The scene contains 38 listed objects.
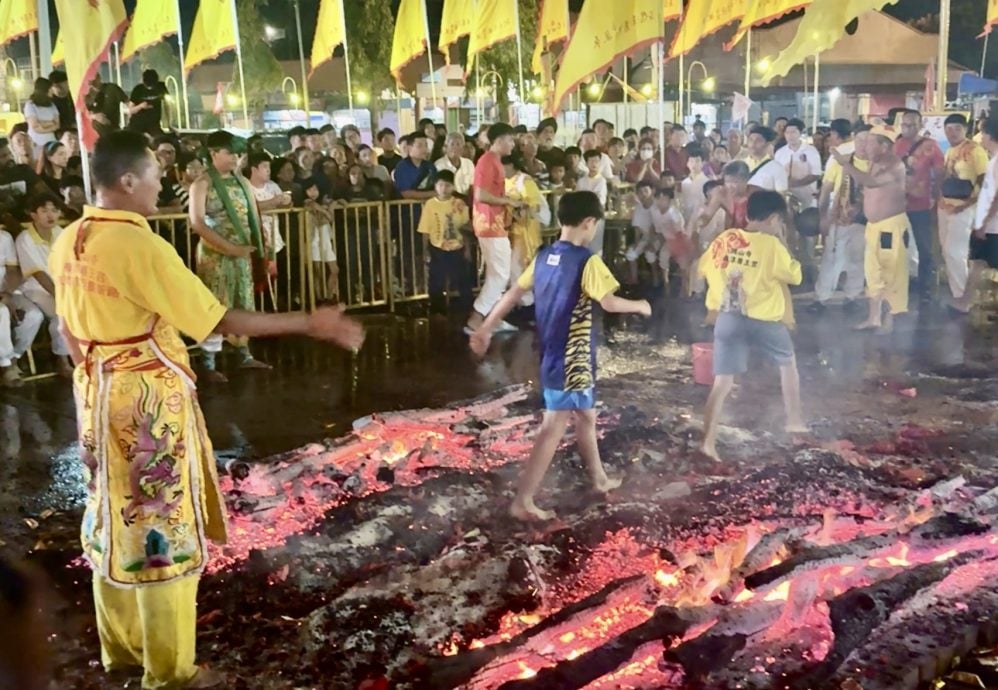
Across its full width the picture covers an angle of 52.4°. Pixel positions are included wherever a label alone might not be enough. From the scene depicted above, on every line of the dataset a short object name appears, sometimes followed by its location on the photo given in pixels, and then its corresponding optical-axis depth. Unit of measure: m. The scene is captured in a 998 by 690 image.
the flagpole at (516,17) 15.86
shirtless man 10.29
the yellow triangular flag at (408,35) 18.59
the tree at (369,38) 29.31
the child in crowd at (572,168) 12.68
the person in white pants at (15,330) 8.69
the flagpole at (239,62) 14.77
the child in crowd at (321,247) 11.32
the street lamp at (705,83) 23.59
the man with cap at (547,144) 12.77
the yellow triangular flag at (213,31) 15.34
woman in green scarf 8.22
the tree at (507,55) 26.69
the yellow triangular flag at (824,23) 9.55
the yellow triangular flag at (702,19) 13.73
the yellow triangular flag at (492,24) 16.03
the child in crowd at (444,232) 11.50
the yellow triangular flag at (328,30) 17.09
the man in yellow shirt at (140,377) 3.55
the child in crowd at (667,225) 12.59
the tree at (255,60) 30.38
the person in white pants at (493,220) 10.15
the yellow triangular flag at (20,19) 16.50
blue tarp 25.30
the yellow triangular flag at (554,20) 17.25
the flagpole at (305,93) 17.09
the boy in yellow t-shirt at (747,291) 6.42
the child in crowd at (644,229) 12.93
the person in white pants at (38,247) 8.52
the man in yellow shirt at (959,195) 11.40
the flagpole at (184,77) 15.32
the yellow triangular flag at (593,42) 10.12
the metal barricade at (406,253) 12.34
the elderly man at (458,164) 12.09
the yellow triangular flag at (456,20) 17.77
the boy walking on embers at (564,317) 5.39
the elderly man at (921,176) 11.52
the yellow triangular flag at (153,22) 13.28
